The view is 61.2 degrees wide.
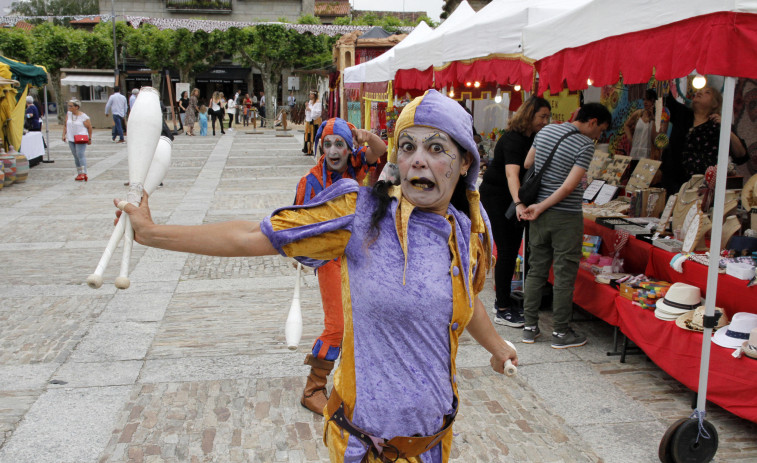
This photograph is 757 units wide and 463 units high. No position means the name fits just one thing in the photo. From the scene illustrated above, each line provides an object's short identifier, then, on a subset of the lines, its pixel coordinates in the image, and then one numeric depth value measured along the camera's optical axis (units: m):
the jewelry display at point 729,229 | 4.63
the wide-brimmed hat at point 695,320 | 4.09
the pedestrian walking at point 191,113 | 27.48
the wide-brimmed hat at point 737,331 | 3.85
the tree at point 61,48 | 35.50
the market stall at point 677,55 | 3.01
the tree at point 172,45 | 38.53
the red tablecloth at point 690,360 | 3.67
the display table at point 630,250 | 5.36
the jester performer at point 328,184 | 3.91
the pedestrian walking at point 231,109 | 31.45
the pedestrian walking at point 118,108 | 22.53
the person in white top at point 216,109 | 28.56
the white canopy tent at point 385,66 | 9.91
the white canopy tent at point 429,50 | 7.25
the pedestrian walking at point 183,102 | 29.25
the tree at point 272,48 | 38.44
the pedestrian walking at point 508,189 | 5.43
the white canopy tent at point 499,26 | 5.35
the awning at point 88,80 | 31.91
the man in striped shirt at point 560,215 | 4.86
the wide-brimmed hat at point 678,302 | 4.32
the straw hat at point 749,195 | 4.66
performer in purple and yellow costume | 1.84
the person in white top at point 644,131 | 6.87
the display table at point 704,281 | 4.14
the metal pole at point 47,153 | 17.92
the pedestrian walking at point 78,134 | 14.02
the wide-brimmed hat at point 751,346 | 3.64
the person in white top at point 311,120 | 19.11
